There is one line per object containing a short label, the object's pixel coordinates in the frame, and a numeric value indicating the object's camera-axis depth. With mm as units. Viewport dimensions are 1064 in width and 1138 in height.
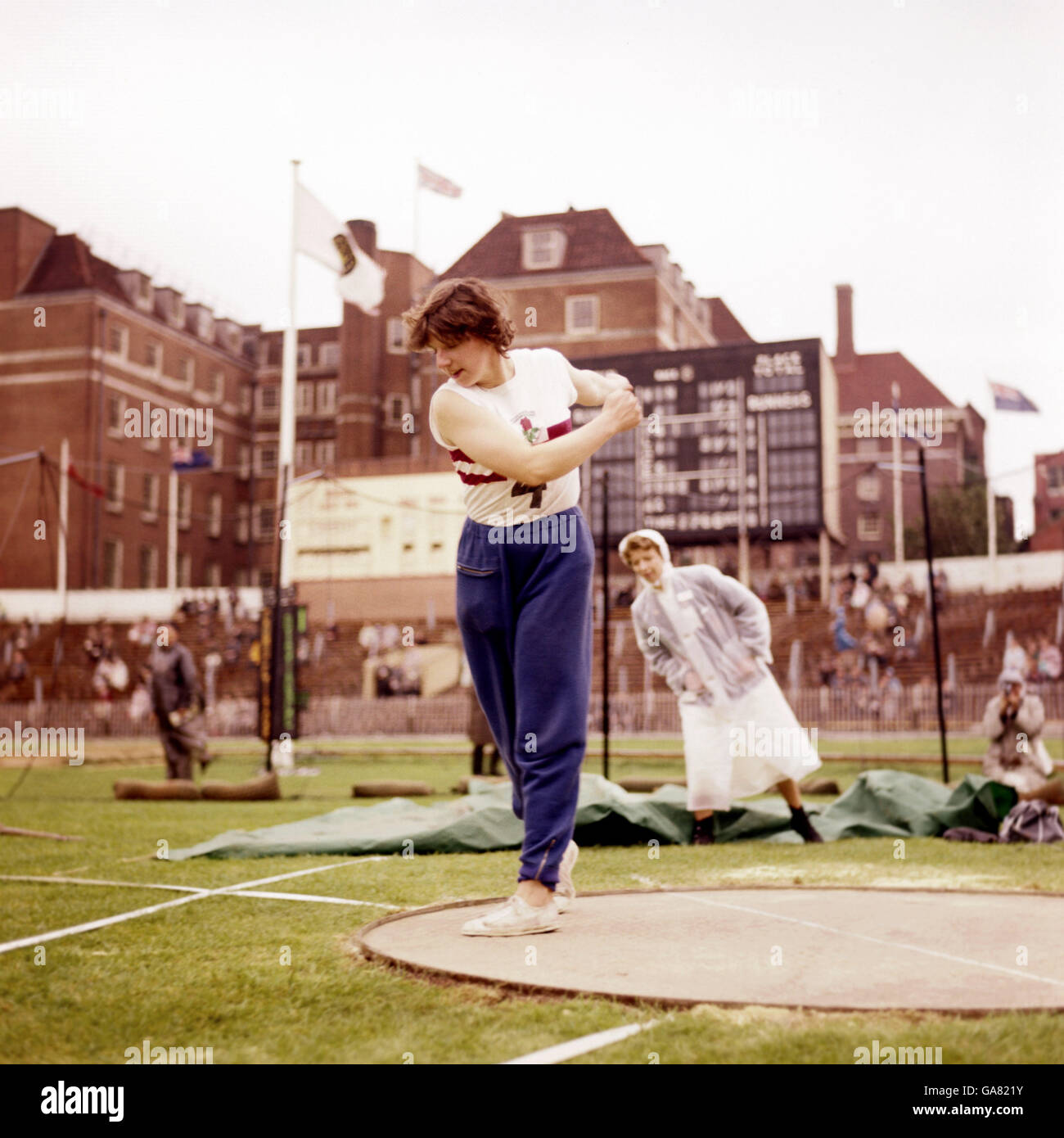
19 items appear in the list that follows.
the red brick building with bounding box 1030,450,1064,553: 47531
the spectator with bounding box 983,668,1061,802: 9852
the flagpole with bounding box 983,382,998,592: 31047
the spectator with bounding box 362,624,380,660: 34000
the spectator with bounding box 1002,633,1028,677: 21656
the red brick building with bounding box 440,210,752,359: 45156
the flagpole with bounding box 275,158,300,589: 21078
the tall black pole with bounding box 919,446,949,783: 11273
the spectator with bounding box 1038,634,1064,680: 23452
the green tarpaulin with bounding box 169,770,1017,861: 6809
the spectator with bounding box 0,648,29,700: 32781
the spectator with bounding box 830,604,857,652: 25250
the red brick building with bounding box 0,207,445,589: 45344
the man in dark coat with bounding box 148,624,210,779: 13883
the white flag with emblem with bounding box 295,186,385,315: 21516
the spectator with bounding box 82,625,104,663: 33594
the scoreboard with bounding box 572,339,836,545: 33406
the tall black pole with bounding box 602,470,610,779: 10636
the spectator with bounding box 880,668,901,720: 22781
